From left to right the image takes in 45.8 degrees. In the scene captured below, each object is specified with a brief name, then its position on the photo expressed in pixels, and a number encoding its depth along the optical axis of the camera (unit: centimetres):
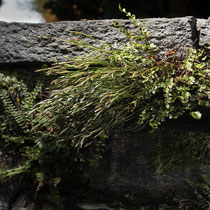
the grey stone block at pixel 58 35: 220
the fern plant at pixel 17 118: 223
